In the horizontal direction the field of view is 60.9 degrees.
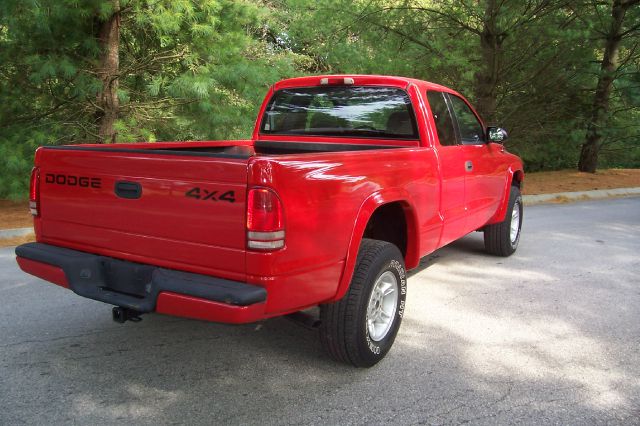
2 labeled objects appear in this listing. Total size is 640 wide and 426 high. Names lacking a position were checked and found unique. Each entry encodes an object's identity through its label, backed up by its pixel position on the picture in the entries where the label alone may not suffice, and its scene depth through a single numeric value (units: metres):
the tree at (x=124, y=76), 8.40
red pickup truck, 2.69
